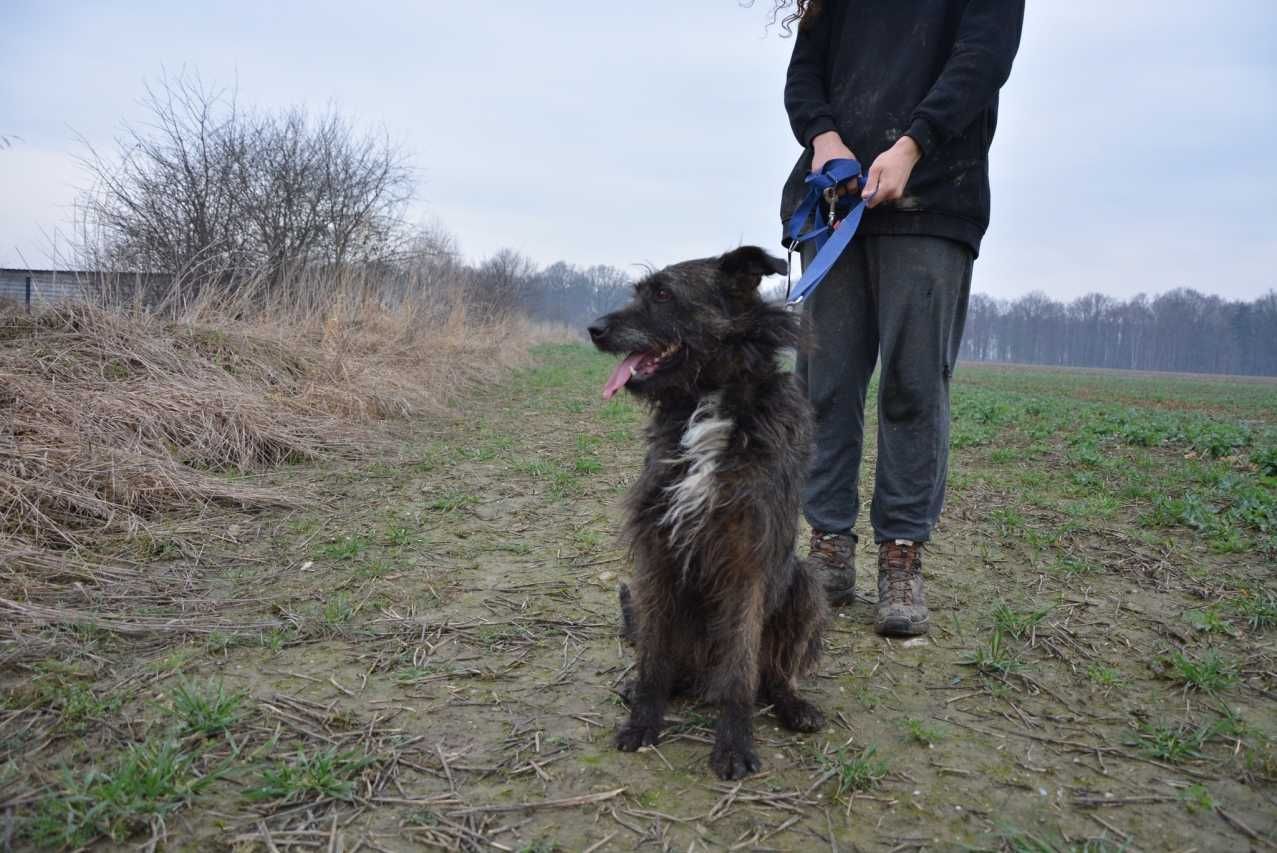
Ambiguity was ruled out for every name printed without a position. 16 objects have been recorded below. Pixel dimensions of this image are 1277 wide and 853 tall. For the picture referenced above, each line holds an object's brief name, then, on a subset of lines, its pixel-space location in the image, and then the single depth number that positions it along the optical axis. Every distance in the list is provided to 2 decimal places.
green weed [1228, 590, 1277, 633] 3.46
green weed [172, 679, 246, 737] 2.36
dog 2.44
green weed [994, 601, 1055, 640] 3.39
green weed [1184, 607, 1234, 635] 3.40
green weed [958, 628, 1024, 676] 3.03
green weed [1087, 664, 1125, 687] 2.93
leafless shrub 10.68
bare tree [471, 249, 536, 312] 25.61
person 3.17
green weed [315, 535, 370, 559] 4.36
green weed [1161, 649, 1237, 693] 2.83
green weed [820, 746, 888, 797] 2.24
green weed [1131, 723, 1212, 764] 2.40
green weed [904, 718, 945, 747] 2.51
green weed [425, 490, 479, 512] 5.58
